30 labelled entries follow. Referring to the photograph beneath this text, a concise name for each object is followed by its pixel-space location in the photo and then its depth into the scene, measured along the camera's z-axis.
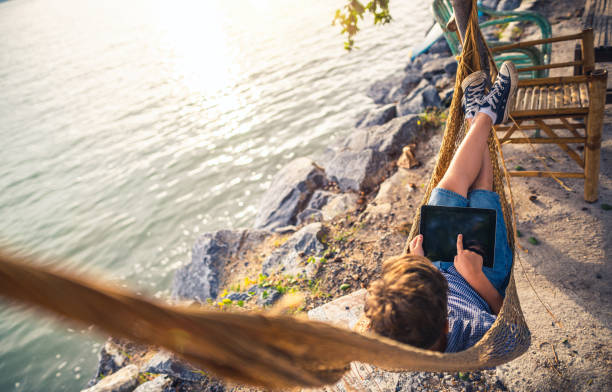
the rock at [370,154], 4.21
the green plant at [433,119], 4.55
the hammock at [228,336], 0.55
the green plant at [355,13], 2.98
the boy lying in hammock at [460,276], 1.22
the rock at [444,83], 5.70
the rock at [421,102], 5.29
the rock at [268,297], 2.70
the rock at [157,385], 2.22
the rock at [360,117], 6.33
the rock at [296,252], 3.07
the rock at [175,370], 2.23
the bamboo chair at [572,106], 2.20
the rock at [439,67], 6.12
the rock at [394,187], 3.50
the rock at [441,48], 7.43
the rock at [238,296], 2.89
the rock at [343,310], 2.15
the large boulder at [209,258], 3.67
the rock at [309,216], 3.96
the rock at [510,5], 6.84
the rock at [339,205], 3.84
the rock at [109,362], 3.07
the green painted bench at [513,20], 3.14
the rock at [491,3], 7.61
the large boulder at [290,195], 4.55
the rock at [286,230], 3.93
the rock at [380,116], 5.99
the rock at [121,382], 2.49
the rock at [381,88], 7.24
